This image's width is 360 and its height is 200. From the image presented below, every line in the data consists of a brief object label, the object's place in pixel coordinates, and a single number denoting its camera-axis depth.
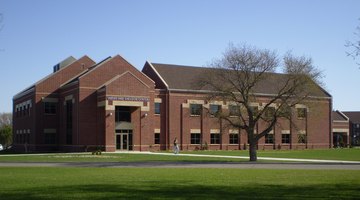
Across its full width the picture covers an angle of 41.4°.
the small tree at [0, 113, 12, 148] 92.69
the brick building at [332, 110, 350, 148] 85.94
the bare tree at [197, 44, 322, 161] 35.41
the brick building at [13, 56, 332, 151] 54.09
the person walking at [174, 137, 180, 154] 49.29
